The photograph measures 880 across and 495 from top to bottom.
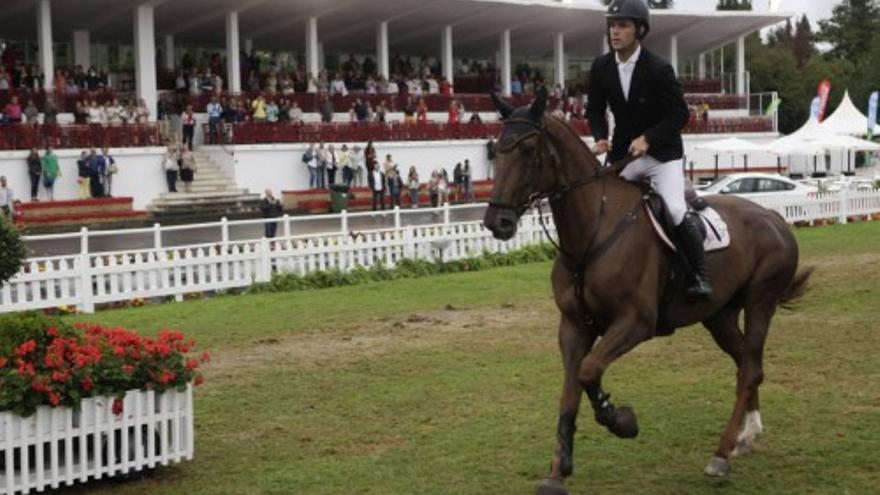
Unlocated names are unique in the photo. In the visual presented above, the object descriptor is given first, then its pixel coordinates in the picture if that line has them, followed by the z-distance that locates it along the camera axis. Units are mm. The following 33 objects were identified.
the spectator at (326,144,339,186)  42438
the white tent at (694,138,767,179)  46156
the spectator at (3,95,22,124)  35500
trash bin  40531
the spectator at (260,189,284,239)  26434
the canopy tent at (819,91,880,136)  54906
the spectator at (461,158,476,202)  45531
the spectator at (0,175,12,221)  31094
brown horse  7145
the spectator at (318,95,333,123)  44719
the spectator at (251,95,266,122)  41906
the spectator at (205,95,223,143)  40312
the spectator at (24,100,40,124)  36000
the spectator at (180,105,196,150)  40531
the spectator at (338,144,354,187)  42875
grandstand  38219
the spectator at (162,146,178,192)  37844
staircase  37188
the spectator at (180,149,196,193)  38312
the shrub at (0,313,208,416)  7512
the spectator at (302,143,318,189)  41688
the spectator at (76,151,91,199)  35688
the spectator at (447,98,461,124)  48938
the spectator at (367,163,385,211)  40469
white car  33500
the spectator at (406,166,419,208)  41969
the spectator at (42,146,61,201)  34906
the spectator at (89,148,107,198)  35688
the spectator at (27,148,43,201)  34562
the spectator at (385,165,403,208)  41375
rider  7805
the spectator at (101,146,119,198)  36188
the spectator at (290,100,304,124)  43156
